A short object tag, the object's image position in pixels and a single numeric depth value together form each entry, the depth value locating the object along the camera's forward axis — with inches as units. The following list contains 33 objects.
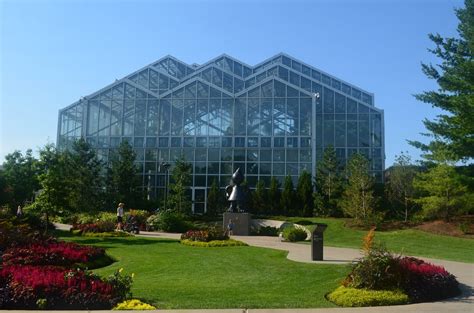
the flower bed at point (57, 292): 333.7
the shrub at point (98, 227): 1077.1
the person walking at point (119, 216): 1169.7
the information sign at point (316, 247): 633.0
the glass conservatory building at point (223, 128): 1759.4
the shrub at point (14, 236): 641.0
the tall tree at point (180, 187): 1552.7
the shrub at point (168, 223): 1285.7
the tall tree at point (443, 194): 1149.7
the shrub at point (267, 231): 1299.2
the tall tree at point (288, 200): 1589.8
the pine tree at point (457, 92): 982.4
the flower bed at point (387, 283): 368.2
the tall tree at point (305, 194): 1557.6
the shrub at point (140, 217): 1301.7
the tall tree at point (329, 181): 1492.4
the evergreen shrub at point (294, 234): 1042.7
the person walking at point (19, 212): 1105.4
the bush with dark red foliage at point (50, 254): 532.0
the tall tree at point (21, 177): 1688.9
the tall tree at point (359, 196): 1263.5
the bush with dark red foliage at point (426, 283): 387.2
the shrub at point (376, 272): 393.1
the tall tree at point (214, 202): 1656.3
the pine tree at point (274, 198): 1621.1
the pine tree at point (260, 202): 1626.5
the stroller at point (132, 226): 1158.9
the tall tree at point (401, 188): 1417.3
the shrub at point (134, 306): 325.4
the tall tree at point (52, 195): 1021.8
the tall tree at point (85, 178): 1567.4
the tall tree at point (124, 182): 1651.1
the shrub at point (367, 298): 361.1
